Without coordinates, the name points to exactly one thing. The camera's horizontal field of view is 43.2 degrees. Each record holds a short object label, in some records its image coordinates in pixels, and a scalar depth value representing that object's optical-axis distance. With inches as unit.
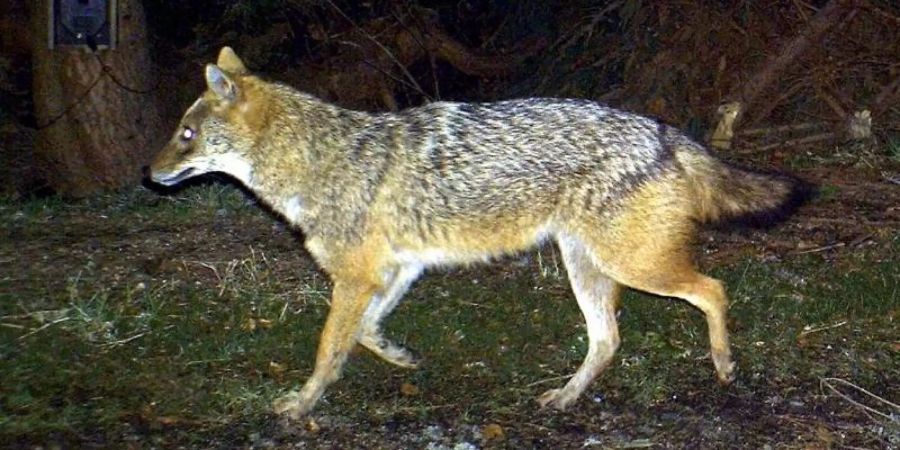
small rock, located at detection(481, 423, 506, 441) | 188.1
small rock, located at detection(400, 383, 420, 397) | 204.8
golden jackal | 200.1
